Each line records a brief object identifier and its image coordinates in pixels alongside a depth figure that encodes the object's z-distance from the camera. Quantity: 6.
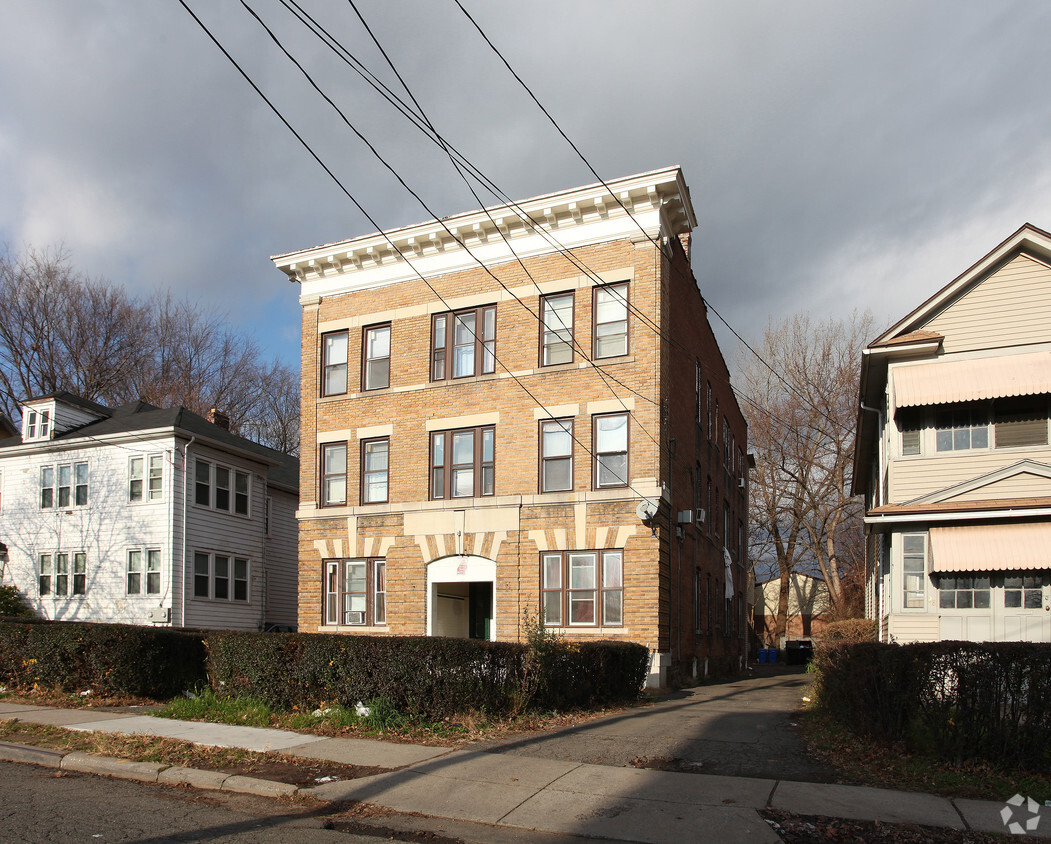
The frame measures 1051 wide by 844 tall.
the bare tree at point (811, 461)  42.75
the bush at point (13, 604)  28.45
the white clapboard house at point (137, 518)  27.98
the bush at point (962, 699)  8.74
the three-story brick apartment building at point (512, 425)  20.56
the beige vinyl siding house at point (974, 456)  16.66
